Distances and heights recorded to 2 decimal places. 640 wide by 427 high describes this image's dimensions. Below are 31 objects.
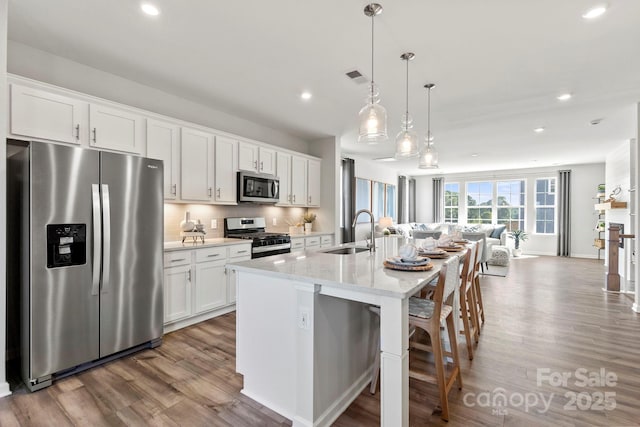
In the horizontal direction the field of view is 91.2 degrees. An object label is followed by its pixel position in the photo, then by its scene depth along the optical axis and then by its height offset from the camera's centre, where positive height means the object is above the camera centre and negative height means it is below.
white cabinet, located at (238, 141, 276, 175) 4.21 +0.75
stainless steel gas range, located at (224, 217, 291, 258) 4.02 -0.34
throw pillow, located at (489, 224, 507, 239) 7.86 -0.48
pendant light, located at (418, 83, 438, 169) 3.52 +0.63
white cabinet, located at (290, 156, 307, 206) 5.08 +0.51
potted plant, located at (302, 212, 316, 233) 5.44 -0.15
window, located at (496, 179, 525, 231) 9.53 +0.31
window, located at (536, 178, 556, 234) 9.13 +0.25
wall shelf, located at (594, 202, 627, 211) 5.26 +0.15
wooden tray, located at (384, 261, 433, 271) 1.92 -0.34
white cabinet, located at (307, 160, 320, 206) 5.43 +0.51
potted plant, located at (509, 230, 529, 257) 9.09 -0.70
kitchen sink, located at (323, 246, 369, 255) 3.06 -0.38
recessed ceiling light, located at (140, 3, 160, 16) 2.09 +1.37
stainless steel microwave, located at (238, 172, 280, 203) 4.15 +0.33
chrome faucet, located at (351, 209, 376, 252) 2.66 -0.30
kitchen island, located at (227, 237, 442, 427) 1.49 -0.71
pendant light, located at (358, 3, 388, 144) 2.32 +0.70
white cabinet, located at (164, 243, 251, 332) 3.12 -0.79
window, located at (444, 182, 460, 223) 10.59 +0.40
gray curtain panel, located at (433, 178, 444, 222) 10.66 +0.43
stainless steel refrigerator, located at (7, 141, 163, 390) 2.14 -0.33
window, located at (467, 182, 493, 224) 10.02 +0.35
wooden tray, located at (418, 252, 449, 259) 2.43 -0.34
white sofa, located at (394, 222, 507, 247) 7.73 -0.43
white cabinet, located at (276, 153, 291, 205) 4.82 +0.57
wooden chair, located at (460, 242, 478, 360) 2.53 -0.72
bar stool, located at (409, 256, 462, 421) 1.77 -0.63
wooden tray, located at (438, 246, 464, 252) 2.83 -0.33
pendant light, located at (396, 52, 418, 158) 2.99 +0.67
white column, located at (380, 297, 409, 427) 1.45 -0.70
